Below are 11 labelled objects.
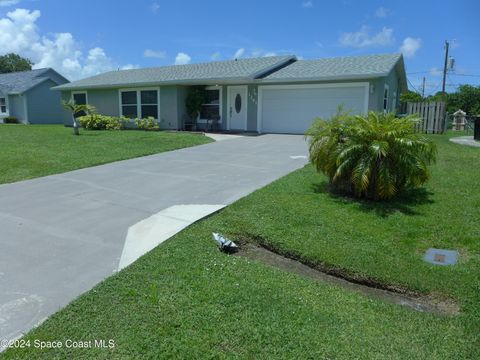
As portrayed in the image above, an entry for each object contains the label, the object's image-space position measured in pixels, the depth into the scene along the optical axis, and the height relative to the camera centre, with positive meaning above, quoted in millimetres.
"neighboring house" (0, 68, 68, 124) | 32094 +1480
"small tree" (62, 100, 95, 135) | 18109 +456
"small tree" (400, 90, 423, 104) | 32559 +2184
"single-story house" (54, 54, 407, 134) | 16734 +1399
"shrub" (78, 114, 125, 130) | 21344 -306
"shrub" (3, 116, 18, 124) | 32688 -386
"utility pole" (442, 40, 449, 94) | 34438 +4719
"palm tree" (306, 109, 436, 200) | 6066 -567
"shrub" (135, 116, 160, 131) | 20588 -361
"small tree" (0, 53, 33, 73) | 66438 +9261
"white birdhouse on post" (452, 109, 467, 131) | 28531 -61
